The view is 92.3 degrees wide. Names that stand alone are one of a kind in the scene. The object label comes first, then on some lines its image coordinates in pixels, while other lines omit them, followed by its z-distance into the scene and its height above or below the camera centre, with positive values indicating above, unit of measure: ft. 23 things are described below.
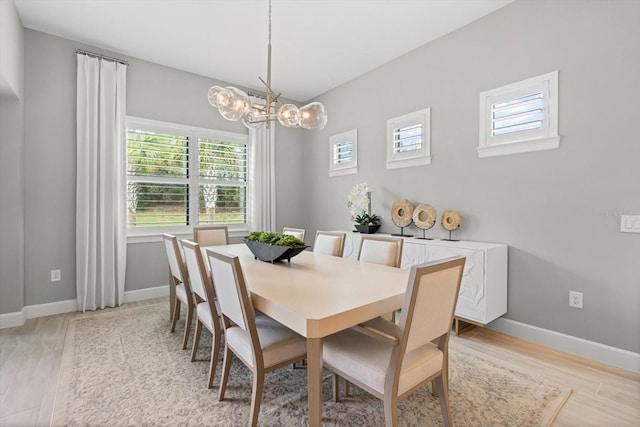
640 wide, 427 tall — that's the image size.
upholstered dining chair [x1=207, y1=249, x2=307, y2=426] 4.90 -2.23
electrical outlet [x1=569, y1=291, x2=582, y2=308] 7.86 -2.21
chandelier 7.80 +2.67
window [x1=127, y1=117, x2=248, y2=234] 12.62 +1.49
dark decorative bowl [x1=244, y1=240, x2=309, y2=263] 7.45 -1.01
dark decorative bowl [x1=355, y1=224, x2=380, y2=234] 12.57 -0.69
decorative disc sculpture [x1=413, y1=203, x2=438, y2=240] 10.73 -0.15
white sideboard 8.40 -1.85
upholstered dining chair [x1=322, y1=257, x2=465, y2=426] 4.18 -2.19
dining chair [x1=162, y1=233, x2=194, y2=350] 8.02 -2.02
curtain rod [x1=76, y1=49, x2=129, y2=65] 11.14 +5.74
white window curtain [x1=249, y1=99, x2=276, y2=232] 15.53 +1.50
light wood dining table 4.20 -1.36
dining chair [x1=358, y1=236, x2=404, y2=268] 7.80 -1.02
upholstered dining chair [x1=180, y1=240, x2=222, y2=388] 6.30 -1.70
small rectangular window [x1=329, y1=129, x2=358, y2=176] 14.32 +2.84
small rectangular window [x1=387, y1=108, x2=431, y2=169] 11.26 +2.80
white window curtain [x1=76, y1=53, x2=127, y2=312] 11.12 +0.95
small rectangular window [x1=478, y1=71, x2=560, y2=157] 8.25 +2.76
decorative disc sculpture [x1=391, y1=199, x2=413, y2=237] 11.48 -0.05
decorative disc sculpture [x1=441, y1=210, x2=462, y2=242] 10.07 -0.29
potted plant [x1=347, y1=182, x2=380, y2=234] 12.69 +0.06
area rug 5.51 -3.72
